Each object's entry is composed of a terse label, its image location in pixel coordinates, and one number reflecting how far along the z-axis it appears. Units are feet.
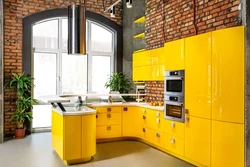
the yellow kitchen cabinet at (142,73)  18.75
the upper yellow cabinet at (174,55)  13.84
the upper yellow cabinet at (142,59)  18.79
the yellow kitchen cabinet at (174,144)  13.78
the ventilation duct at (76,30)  15.99
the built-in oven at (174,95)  13.78
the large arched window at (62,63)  22.07
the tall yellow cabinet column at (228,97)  10.39
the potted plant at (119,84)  23.12
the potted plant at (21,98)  19.48
